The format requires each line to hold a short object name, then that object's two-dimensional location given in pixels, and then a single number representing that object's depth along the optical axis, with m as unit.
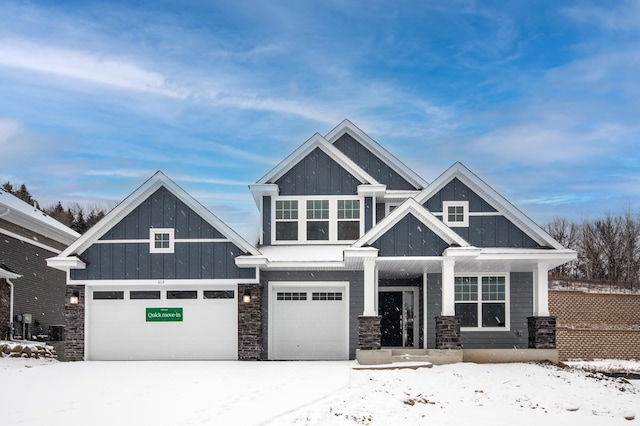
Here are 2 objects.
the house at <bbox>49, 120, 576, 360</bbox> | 20.03
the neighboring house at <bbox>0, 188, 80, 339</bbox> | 25.11
